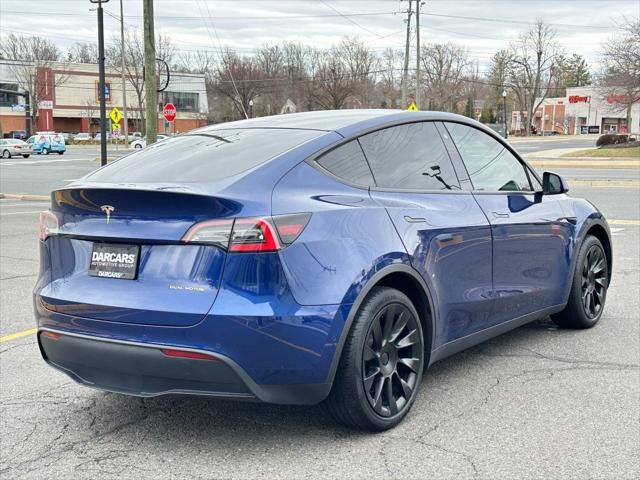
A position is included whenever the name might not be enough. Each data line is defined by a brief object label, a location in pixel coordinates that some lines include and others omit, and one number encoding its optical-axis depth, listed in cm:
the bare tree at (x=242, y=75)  7550
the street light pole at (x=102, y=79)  2253
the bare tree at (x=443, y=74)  10088
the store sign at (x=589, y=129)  11055
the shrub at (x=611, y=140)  5208
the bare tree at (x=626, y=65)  4253
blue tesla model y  333
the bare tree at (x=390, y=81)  8438
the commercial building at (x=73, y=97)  9338
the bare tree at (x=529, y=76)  10406
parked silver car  5271
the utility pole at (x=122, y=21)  5641
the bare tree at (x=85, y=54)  11312
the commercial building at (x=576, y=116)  10812
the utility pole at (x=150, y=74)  1994
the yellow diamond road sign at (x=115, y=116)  4047
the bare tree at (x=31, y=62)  9238
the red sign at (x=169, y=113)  3167
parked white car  6016
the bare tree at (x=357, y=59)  8600
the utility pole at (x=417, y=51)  4869
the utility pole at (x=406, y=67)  4556
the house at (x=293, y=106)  6394
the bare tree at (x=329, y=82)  7369
